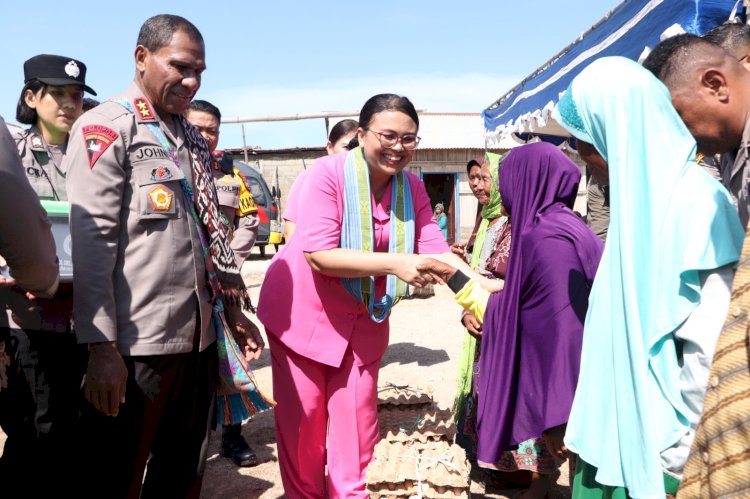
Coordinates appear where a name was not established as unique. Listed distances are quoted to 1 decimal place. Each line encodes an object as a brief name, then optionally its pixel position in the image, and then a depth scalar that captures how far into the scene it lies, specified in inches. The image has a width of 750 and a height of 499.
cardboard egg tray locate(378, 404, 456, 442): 114.3
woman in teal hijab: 53.0
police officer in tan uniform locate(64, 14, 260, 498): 75.2
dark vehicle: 599.2
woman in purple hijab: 88.4
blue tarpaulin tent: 134.0
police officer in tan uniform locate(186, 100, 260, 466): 148.4
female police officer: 96.7
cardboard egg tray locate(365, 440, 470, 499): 101.3
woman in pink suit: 99.3
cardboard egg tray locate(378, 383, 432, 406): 130.8
